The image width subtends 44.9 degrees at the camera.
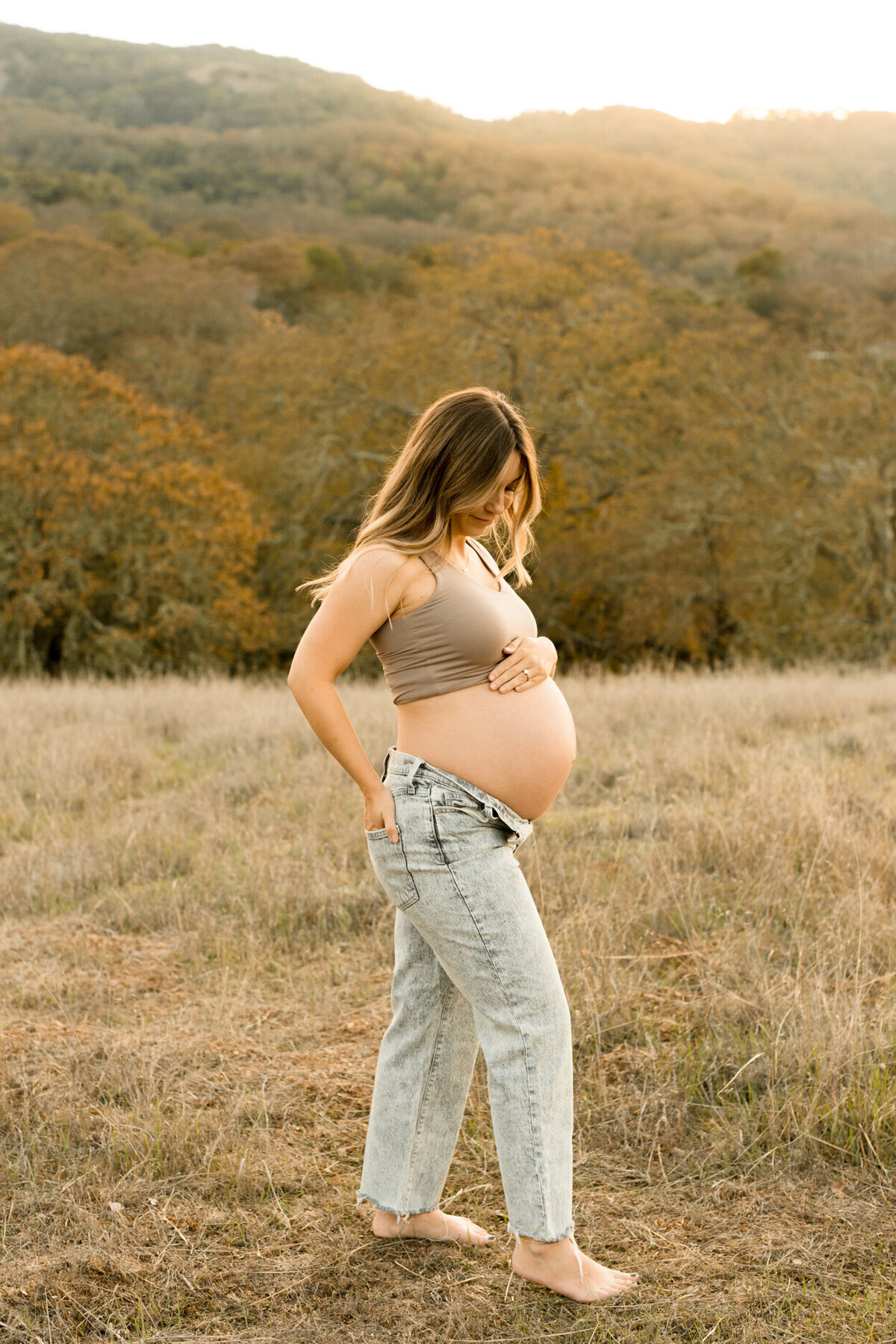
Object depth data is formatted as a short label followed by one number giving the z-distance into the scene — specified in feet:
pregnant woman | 7.33
